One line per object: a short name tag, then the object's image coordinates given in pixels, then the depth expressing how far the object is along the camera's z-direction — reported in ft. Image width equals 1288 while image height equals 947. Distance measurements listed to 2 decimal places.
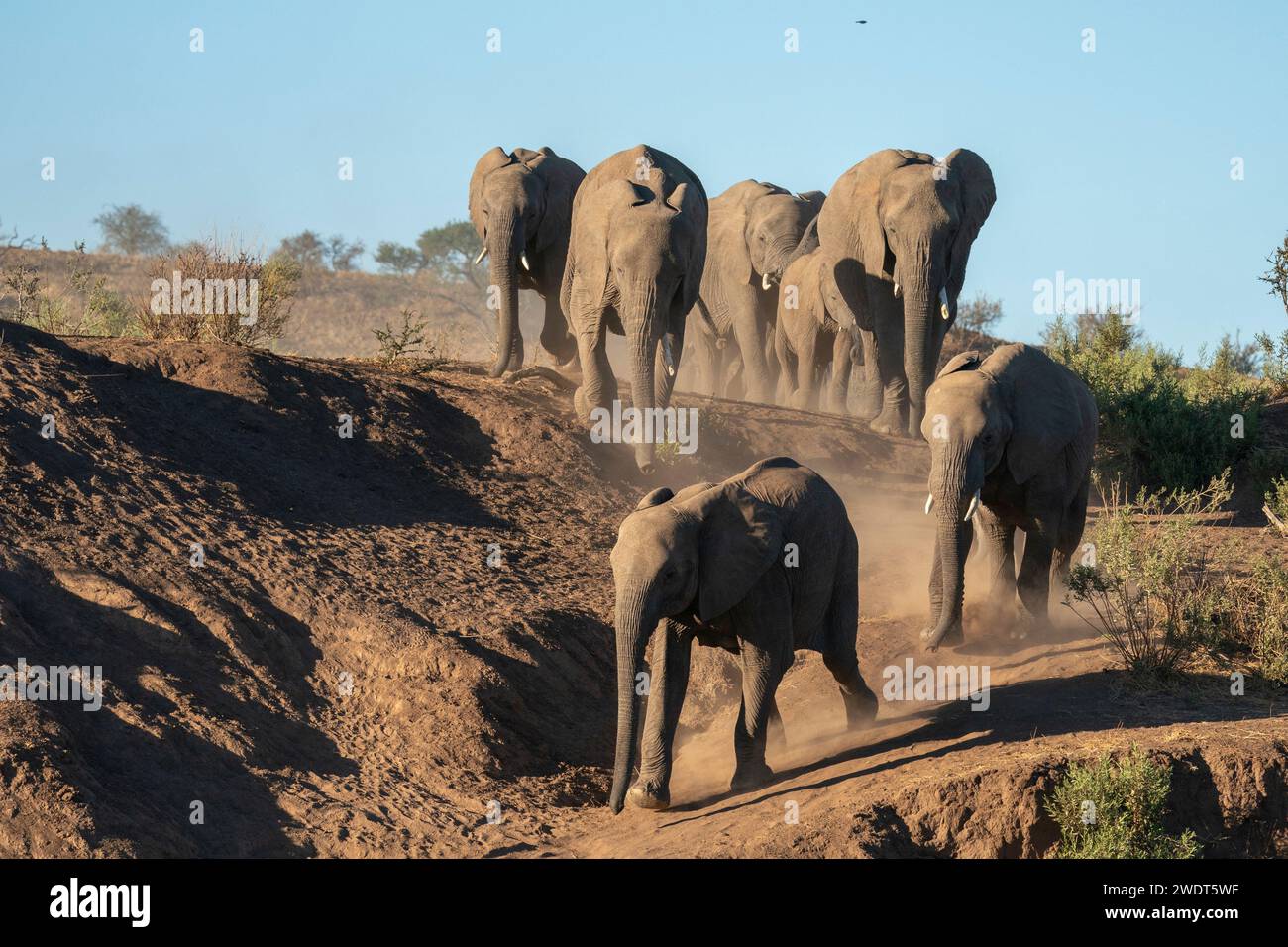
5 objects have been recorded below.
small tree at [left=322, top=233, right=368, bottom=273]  184.44
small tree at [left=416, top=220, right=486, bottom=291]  188.51
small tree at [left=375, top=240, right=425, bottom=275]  185.06
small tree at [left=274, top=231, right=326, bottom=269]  174.60
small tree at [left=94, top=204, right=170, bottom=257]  191.21
